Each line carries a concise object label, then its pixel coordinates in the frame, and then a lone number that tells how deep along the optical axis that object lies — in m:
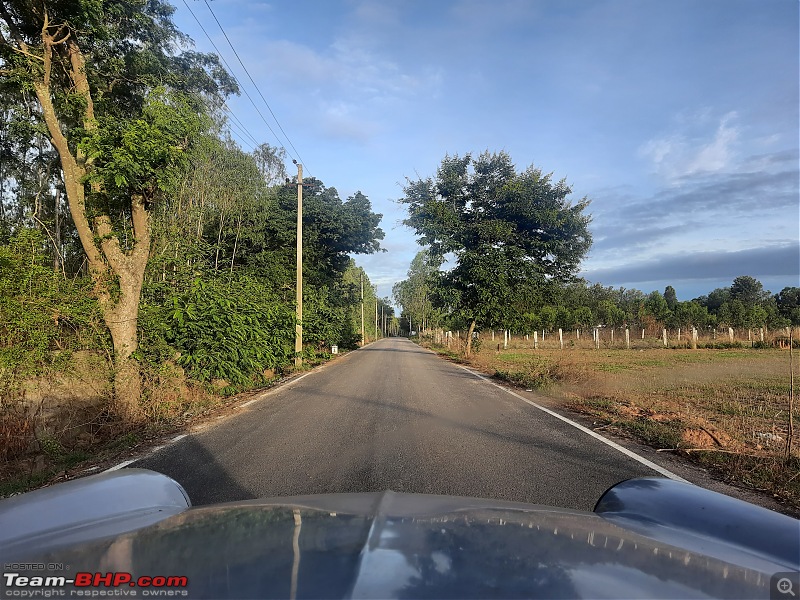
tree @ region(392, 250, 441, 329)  78.19
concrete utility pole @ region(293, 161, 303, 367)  19.48
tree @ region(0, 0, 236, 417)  8.45
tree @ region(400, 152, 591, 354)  23.58
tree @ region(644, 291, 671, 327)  61.28
